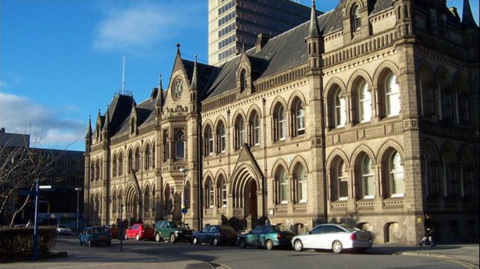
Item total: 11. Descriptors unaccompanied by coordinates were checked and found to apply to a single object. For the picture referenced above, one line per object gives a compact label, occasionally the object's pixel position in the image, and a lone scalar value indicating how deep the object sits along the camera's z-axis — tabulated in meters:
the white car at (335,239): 25.09
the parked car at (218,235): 34.12
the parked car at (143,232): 44.19
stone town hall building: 30.89
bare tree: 26.04
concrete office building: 109.50
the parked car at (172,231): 38.78
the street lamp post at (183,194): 45.48
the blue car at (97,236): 36.62
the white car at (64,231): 66.31
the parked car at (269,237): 29.22
